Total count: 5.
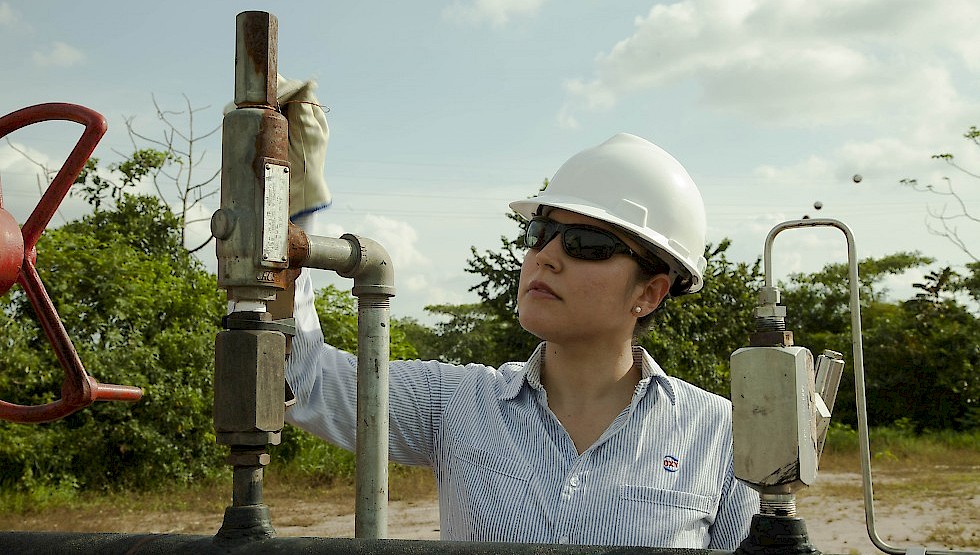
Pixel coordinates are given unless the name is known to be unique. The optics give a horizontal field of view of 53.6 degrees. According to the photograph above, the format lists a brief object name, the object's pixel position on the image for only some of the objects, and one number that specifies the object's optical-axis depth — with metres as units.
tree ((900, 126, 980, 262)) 17.52
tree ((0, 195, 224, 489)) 9.77
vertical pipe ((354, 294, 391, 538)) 1.71
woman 2.08
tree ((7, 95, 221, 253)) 12.72
